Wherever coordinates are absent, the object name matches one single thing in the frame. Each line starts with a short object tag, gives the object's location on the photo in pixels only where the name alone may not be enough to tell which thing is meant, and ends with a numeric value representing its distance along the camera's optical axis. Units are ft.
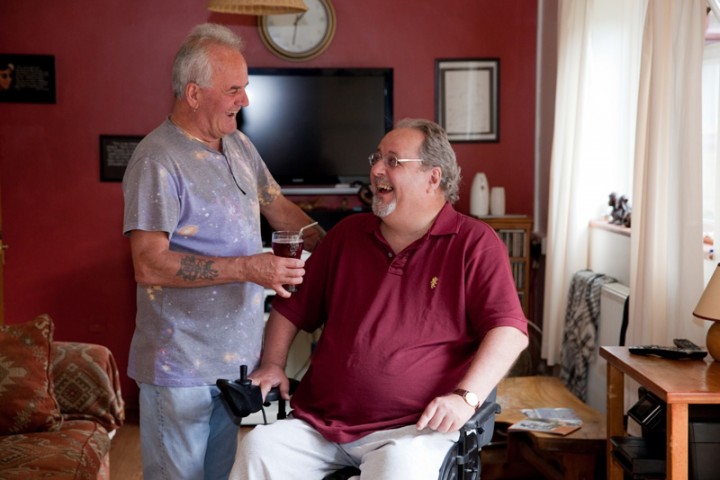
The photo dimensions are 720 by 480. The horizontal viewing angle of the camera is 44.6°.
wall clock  15.99
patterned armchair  8.73
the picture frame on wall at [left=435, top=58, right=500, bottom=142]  16.33
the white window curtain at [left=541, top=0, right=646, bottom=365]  13.12
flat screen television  15.85
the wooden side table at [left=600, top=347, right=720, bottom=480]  7.40
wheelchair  6.77
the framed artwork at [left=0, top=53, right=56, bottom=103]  15.84
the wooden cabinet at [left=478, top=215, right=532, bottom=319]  15.29
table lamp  7.98
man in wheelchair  7.02
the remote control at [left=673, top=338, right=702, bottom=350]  8.78
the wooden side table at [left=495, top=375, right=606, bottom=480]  10.61
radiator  11.51
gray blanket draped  12.36
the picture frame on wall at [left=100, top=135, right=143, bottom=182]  16.14
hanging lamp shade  10.06
